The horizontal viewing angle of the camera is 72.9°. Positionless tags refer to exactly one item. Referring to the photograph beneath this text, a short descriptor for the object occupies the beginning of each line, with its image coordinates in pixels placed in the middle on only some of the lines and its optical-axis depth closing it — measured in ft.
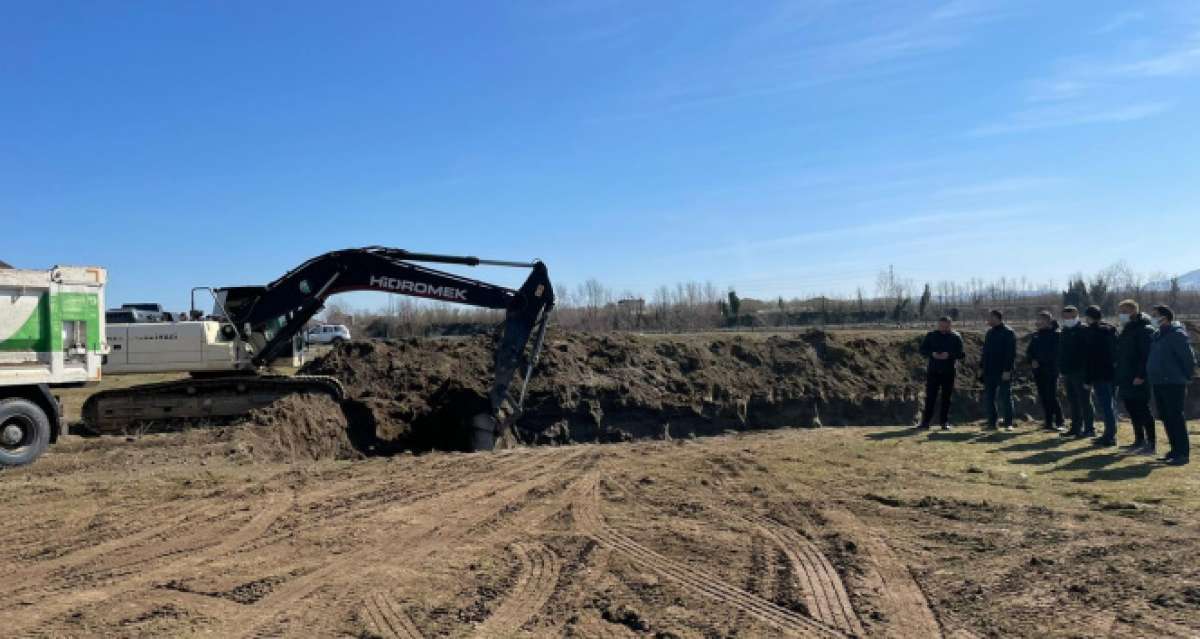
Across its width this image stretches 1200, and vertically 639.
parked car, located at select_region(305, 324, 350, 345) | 143.74
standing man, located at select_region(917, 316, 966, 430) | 44.01
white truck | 34.01
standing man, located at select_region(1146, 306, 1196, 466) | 32.17
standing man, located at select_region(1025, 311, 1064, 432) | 42.55
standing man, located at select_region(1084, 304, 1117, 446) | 36.94
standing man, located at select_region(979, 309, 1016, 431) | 43.70
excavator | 40.55
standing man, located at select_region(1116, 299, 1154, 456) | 34.27
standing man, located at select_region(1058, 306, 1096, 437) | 39.29
